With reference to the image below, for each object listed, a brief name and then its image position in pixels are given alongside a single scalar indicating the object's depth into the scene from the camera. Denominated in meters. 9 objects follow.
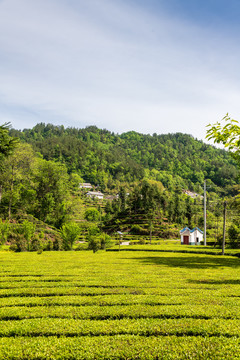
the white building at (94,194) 153.38
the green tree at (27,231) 34.41
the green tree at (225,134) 13.38
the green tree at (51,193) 55.09
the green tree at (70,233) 35.78
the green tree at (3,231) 32.79
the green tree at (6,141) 16.77
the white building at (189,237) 57.12
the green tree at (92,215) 94.01
